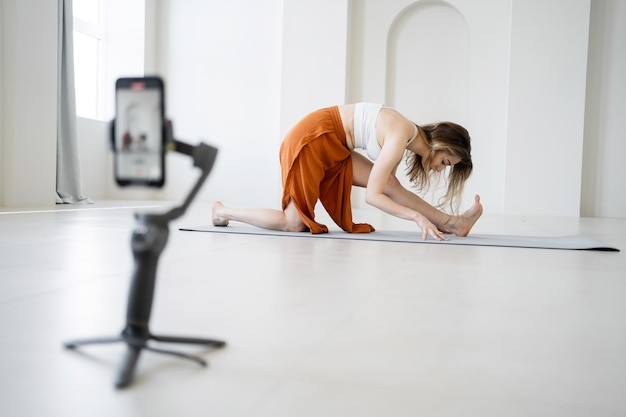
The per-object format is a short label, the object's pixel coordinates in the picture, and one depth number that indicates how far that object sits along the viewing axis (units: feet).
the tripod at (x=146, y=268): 1.99
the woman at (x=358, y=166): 7.47
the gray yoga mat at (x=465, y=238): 7.30
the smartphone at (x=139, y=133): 1.86
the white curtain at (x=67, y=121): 16.63
